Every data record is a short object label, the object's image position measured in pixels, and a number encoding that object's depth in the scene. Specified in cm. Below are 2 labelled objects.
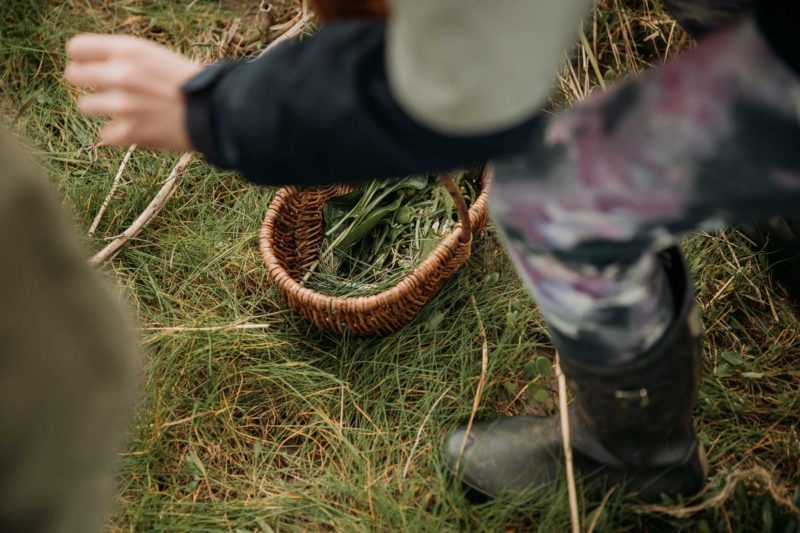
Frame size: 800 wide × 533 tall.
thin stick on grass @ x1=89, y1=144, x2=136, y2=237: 154
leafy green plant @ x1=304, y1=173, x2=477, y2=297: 145
